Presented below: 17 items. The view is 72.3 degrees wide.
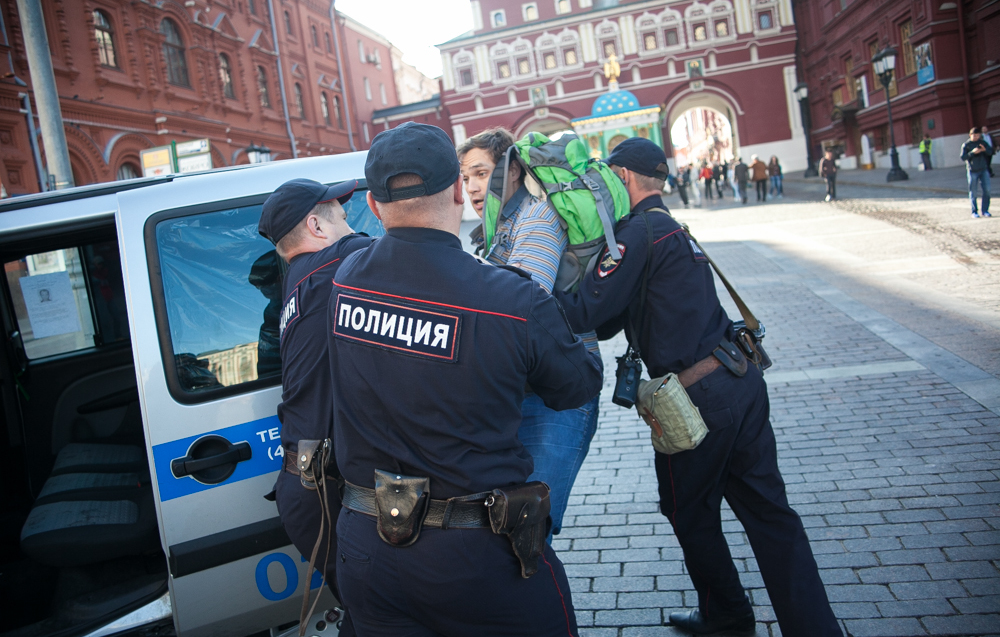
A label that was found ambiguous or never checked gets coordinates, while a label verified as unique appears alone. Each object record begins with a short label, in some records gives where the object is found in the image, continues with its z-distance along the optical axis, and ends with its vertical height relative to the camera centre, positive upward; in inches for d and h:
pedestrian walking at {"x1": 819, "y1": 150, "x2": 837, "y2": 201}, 817.2 +34.9
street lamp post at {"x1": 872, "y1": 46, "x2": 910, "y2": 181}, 888.3 +158.1
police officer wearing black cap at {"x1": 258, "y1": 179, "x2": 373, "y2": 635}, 89.8 -6.6
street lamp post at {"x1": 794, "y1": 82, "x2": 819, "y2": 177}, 1189.7 +178.4
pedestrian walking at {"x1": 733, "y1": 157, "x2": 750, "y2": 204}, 994.1 +56.4
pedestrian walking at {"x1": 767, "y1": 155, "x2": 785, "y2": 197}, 1038.4 +49.7
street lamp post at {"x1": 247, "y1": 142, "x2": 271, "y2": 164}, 590.0 +116.6
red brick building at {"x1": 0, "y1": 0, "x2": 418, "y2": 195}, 734.5 +297.5
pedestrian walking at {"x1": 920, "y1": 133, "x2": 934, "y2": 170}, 983.0 +51.2
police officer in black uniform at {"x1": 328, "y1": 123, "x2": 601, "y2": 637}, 69.0 -15.8
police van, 102.7 -20.2
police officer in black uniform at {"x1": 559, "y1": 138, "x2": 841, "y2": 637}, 100.7 -30.3
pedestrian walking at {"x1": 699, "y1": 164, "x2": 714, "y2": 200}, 1172.8 +73.2
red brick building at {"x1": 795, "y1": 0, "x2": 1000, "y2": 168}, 941.8 +178.7
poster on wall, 1003.3 +180.4
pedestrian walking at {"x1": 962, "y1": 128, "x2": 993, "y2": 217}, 472.4 +9.8
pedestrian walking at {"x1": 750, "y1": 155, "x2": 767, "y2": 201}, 972.3 +55.4
